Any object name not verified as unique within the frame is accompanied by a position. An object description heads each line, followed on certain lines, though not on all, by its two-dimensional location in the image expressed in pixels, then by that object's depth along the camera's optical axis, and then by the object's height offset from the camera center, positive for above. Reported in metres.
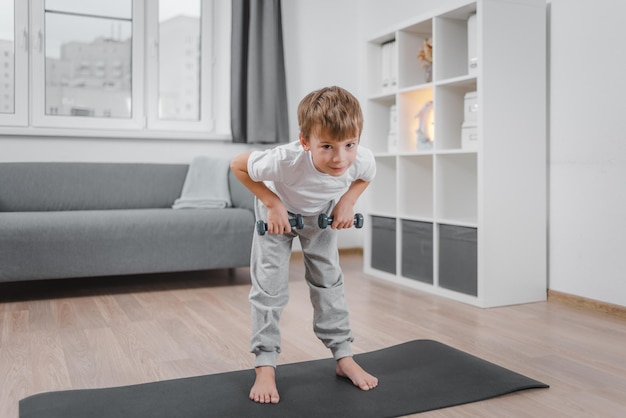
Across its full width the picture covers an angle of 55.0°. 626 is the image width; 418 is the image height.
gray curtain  3.98 +0.82
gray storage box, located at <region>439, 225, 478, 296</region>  2.82 -0.32
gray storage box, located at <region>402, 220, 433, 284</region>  3.12 -0.31
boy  1.48 -0.05
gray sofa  2.88 -0.15
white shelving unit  2.76 +0.16
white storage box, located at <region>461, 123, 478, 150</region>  2.91 +0.27
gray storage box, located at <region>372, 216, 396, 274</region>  3.43 -0.30
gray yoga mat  1.49 -0.54
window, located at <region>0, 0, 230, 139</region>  3.66 +0.82
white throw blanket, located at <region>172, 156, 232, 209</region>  3.55 +0.05
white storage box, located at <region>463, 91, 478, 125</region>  2.93 +0.41
